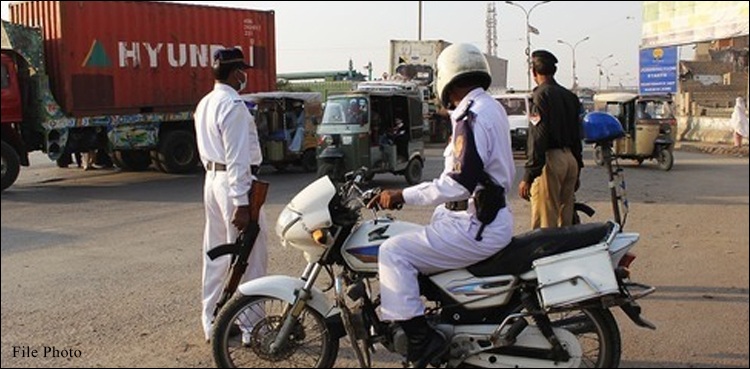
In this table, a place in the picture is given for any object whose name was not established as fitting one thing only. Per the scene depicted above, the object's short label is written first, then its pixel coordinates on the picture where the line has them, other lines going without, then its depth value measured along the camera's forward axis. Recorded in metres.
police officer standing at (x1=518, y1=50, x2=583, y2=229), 4.89
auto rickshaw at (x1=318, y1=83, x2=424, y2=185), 12.68
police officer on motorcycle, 3.34
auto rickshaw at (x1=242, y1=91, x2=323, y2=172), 15.08
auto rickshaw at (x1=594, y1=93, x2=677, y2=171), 14.99
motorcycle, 3.39
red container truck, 12.14
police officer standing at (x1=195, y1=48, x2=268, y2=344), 4.08
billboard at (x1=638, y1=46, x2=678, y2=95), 16.28
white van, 18.20
